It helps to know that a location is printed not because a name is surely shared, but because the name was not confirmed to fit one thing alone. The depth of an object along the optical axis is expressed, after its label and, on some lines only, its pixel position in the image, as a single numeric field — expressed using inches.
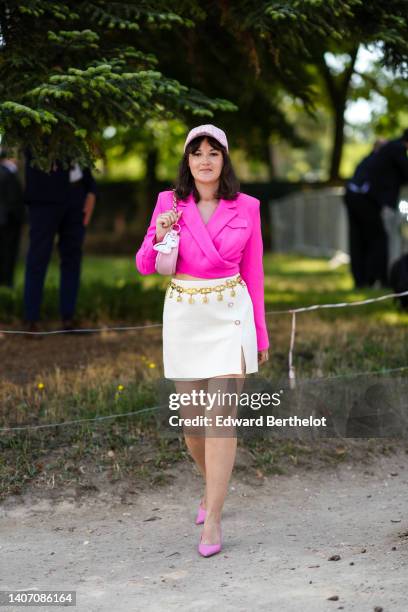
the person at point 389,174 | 482.3
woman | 185.0
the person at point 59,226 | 335.3
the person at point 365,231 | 512.4
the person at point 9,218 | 585.0
